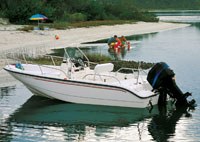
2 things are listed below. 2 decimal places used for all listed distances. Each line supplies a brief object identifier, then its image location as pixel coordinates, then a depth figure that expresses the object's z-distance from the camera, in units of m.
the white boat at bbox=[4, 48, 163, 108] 15.90
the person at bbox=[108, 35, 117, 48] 36.68
